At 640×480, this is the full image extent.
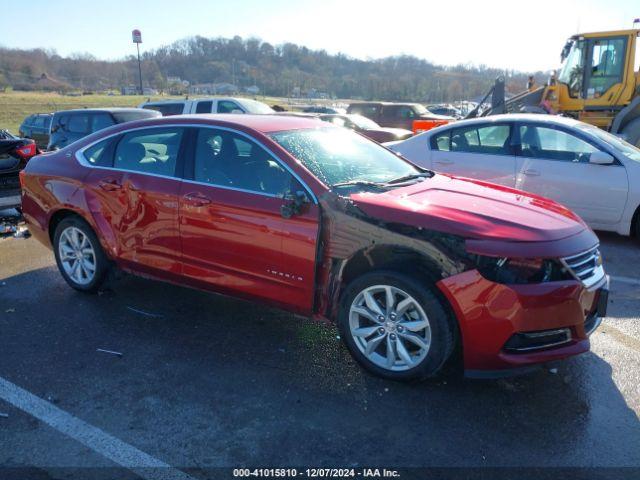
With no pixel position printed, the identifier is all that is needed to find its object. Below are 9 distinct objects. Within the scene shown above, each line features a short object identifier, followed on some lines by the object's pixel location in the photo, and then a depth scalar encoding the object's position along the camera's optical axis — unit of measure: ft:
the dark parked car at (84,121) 38.27
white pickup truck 44.62
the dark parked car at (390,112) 65.31
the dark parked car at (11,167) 25.70
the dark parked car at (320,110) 81.15
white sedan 20.98
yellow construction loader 43.11
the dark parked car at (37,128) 63.87
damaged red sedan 10.26
